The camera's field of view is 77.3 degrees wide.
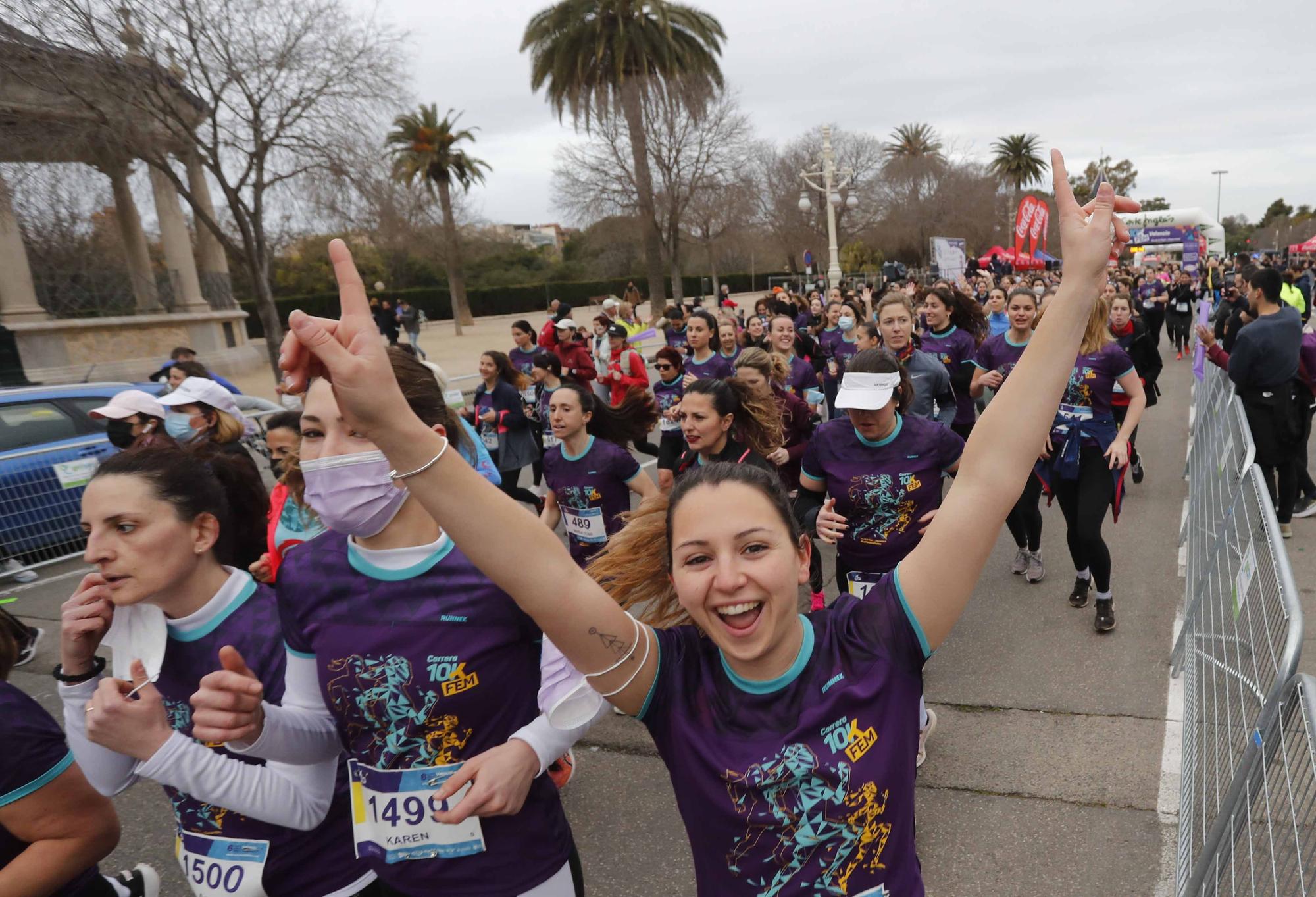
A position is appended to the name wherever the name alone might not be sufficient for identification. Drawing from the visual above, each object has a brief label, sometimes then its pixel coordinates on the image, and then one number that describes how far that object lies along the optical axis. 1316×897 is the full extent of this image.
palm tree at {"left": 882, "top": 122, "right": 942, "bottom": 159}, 54.03
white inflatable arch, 45.09
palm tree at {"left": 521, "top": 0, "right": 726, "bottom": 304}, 29.73
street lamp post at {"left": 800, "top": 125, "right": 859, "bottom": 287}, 25.05
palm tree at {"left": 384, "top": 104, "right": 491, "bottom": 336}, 38.97
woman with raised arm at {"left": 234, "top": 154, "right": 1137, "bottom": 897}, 1.51
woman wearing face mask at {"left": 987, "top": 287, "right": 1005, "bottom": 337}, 8.52
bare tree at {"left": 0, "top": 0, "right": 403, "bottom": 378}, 14.25
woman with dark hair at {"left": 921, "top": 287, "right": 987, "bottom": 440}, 7.27
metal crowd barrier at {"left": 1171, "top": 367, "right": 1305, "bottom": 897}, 2.27
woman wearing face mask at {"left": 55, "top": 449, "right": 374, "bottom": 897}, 1.94
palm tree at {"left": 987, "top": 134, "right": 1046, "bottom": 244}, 60.34
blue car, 7.91
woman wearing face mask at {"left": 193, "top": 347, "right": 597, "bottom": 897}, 1.84
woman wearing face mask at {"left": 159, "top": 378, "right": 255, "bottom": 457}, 5.19
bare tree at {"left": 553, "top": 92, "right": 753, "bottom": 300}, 33.97
